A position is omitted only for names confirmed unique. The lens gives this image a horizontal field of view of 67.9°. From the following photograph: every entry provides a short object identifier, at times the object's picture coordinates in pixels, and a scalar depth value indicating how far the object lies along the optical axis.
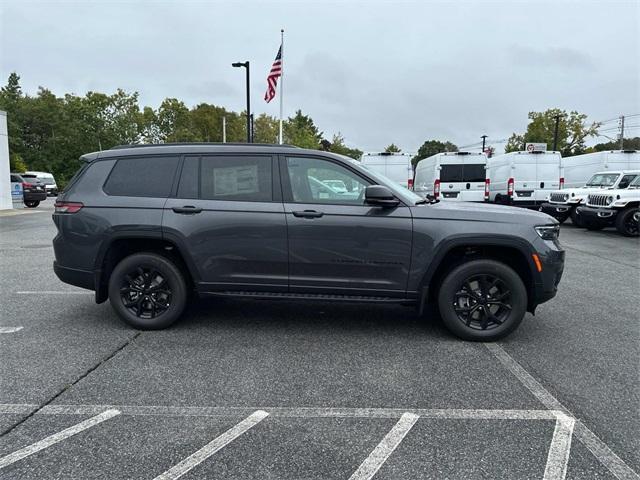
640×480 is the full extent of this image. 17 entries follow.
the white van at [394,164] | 18.04
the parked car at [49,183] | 36.88
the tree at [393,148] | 103.00
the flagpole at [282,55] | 19.18
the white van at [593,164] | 19.95
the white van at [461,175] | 18.47
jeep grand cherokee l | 4.41
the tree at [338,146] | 70.06
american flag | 19.05
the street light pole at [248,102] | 20.42
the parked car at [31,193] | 24.64
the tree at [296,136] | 49.59
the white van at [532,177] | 18.30
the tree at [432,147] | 115.12
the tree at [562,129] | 53.34
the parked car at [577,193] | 14.69
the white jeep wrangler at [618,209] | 13.30
